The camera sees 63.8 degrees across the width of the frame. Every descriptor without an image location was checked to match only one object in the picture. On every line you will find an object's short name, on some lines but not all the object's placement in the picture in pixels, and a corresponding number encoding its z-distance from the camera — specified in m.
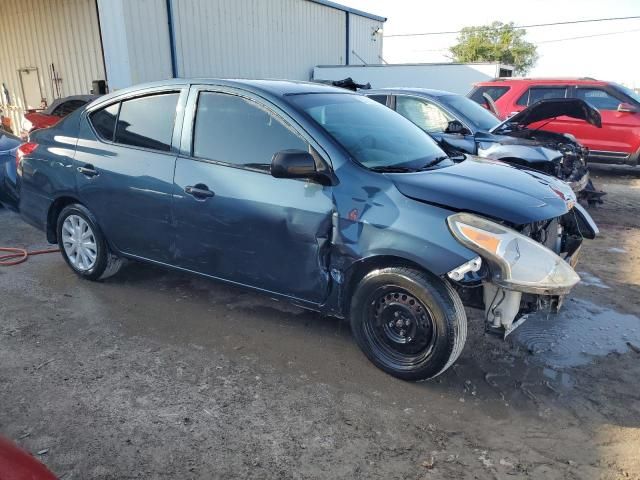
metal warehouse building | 11.03
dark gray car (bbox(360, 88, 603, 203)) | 6.41
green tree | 49.31
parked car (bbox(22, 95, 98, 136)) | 8.55
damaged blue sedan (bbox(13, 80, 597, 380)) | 2.85
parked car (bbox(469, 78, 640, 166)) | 9.59
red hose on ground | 5.13
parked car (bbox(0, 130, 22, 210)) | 6.23
